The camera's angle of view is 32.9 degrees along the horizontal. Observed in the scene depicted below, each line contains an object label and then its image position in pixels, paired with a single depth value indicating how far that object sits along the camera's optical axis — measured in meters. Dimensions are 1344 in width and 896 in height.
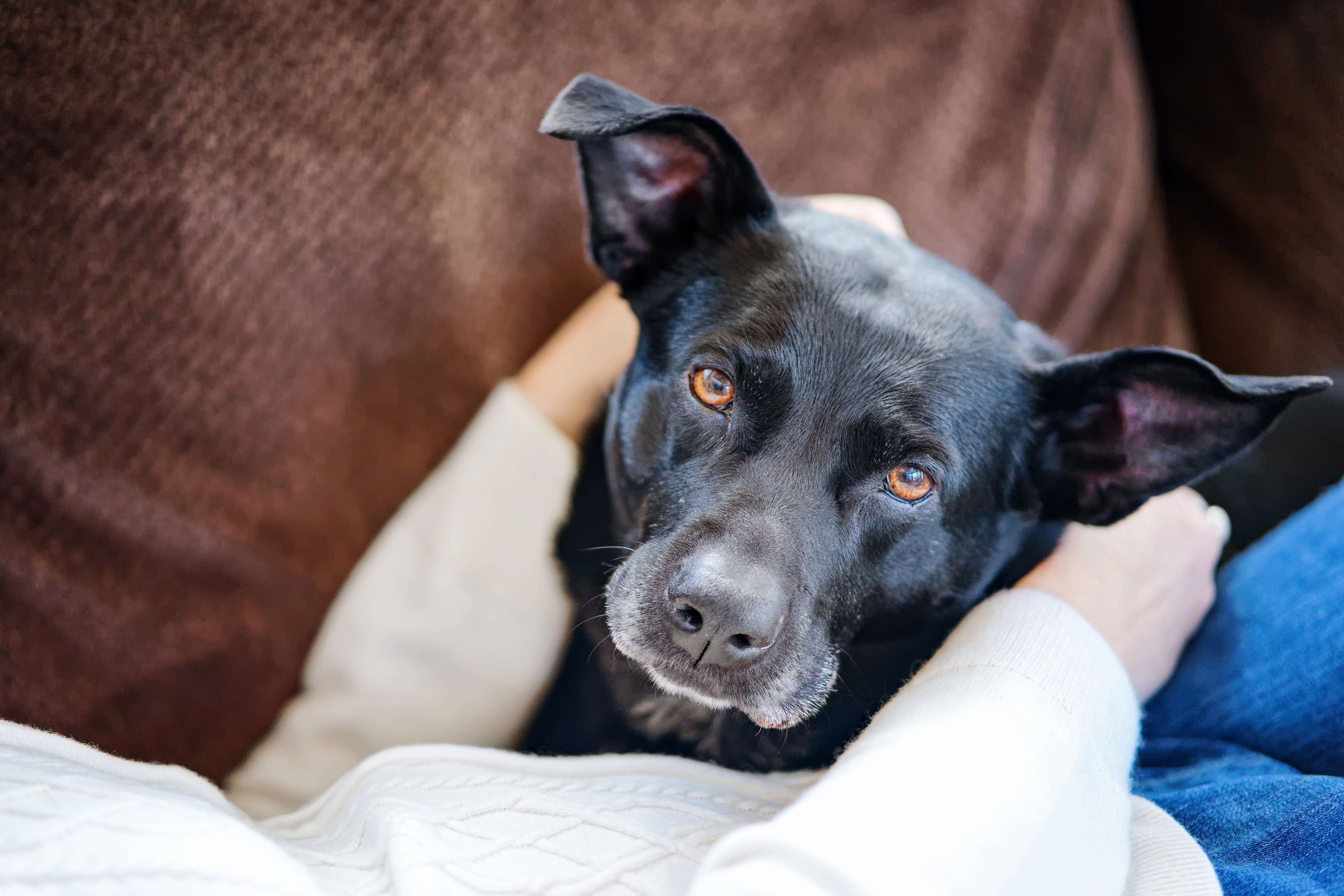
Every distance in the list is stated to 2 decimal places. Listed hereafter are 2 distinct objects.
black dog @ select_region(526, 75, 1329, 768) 0.66
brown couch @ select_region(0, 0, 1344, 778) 0.67
